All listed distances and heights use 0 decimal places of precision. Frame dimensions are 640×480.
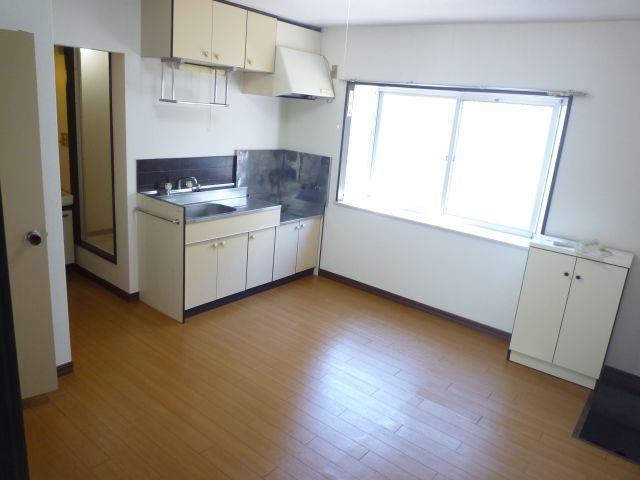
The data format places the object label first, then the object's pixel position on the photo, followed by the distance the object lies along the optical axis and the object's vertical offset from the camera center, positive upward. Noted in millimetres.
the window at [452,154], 3799 -167
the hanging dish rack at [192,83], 3695 +231
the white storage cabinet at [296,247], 4516 -1216
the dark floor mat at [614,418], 2811 -1691
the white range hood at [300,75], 4199 +407
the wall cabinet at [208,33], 3391 +597
